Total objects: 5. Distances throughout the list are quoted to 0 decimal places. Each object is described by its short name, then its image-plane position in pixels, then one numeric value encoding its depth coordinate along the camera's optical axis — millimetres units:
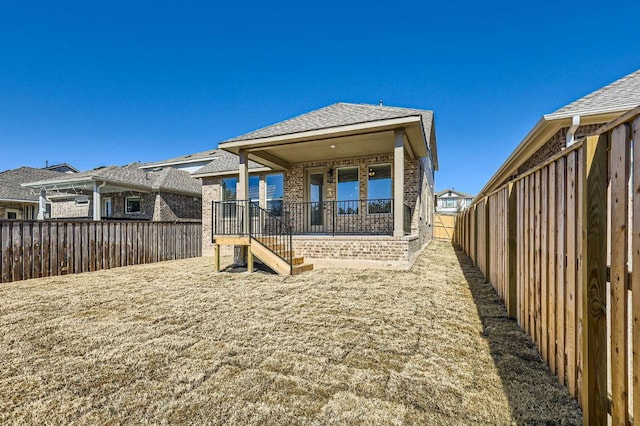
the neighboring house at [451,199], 55312
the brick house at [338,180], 7484
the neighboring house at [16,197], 17281
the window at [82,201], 18023
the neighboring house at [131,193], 13305
